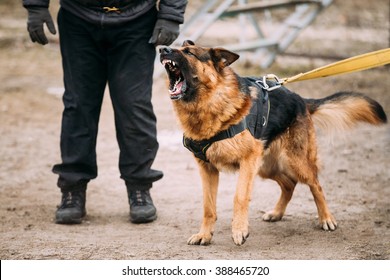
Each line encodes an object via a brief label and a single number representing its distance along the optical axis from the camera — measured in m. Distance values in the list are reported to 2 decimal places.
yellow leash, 8.27
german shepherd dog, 8.06
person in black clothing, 9.09
